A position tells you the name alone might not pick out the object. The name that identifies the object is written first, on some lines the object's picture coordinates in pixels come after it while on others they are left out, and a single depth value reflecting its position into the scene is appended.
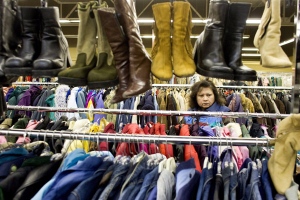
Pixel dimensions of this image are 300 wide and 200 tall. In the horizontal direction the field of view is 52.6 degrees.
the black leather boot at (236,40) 1.26
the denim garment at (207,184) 1.14
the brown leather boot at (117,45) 1.25
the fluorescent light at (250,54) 14.74
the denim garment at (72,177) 1.19
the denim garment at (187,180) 1.14
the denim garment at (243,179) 1.23
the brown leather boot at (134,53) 1.26
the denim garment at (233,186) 1.14
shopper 3.05
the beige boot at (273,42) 1.26
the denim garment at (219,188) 1.12
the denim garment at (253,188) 1.12
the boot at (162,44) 1.28
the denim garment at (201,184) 1.14
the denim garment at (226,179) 1.12
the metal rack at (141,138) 1.36
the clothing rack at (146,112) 2.22
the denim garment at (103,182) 1.22
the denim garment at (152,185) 1.19
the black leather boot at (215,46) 1.24
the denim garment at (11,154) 1.43
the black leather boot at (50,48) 1.31
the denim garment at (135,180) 1.20
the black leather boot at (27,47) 1.34
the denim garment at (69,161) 1.22
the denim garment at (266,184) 1.16
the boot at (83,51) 1.29
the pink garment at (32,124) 2.57
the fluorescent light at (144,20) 8.12
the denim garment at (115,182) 1.20
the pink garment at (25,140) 2.03
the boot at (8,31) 1.38
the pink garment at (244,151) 2.14
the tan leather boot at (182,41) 1.28
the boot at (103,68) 1.29
